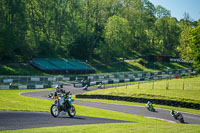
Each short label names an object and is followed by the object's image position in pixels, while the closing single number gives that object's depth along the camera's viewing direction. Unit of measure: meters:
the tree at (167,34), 104.88
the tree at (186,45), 73.14
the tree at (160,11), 123.31
